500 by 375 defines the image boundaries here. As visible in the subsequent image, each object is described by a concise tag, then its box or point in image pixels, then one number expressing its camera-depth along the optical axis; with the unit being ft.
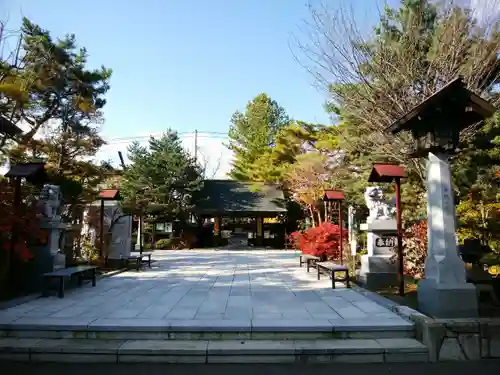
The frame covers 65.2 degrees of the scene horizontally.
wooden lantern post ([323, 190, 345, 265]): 37.91
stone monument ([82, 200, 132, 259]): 39.63
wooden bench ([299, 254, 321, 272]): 35.17
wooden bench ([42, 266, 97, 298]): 22.91
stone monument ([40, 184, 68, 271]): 25.18
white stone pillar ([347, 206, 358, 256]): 40.51
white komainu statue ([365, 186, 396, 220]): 28.30
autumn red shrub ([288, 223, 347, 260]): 38.83
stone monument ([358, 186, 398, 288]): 26.96
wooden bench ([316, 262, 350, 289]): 25.86
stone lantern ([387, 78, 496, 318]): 15.78
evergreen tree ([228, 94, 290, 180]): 112.98
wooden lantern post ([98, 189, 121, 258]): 36.52
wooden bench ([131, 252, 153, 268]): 41.34
